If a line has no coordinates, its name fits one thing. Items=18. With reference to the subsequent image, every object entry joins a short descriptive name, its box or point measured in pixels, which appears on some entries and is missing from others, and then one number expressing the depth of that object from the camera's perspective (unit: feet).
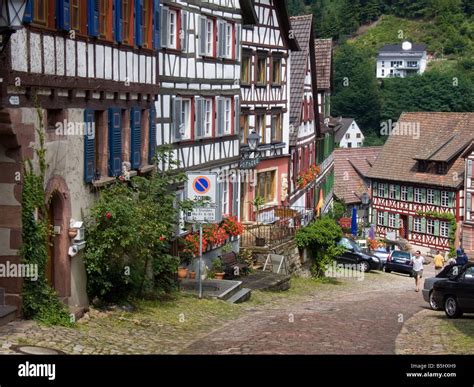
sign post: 70.23
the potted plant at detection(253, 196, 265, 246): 105.38
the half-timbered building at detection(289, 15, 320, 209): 136.15
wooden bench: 91.50
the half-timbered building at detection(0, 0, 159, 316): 49.98
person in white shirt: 103.86
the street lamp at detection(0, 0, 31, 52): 43.45
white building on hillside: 629.10
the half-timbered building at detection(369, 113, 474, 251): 214.07
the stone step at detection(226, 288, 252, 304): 76.23
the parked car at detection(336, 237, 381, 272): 140.46
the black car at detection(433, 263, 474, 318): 69.67
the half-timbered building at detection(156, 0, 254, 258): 84.02
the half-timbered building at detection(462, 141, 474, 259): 208.33
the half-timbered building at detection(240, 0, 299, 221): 114.32
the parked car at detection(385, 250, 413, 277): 150.64
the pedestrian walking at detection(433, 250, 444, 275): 135.74
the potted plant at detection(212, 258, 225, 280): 90.74
